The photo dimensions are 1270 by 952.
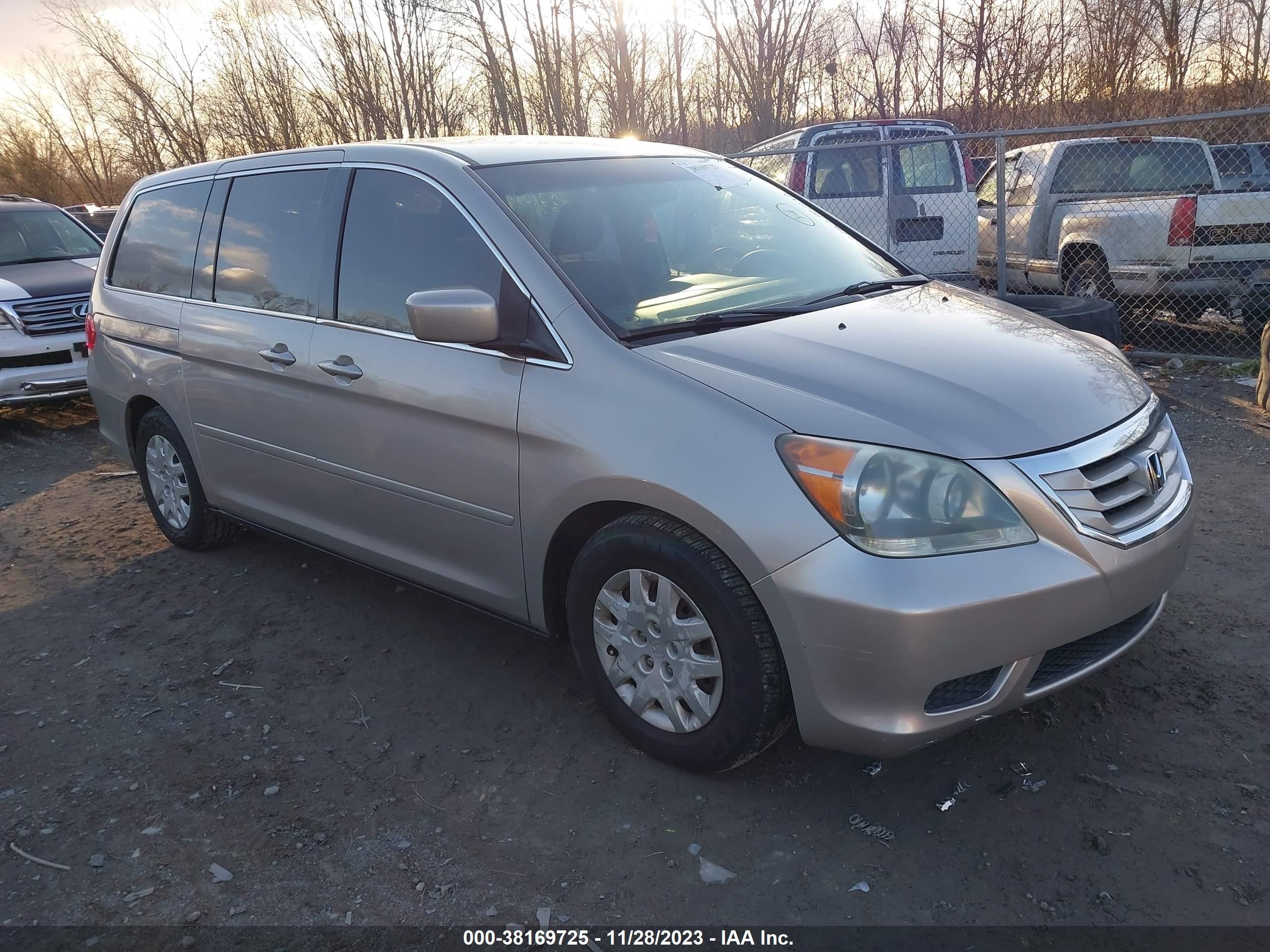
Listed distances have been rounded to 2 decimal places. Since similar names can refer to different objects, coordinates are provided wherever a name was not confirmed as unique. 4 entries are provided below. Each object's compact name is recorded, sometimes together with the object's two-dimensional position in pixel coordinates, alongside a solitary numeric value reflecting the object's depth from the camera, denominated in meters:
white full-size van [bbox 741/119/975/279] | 9.59
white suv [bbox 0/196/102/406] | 8.14
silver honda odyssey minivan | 2.48
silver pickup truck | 7.96
